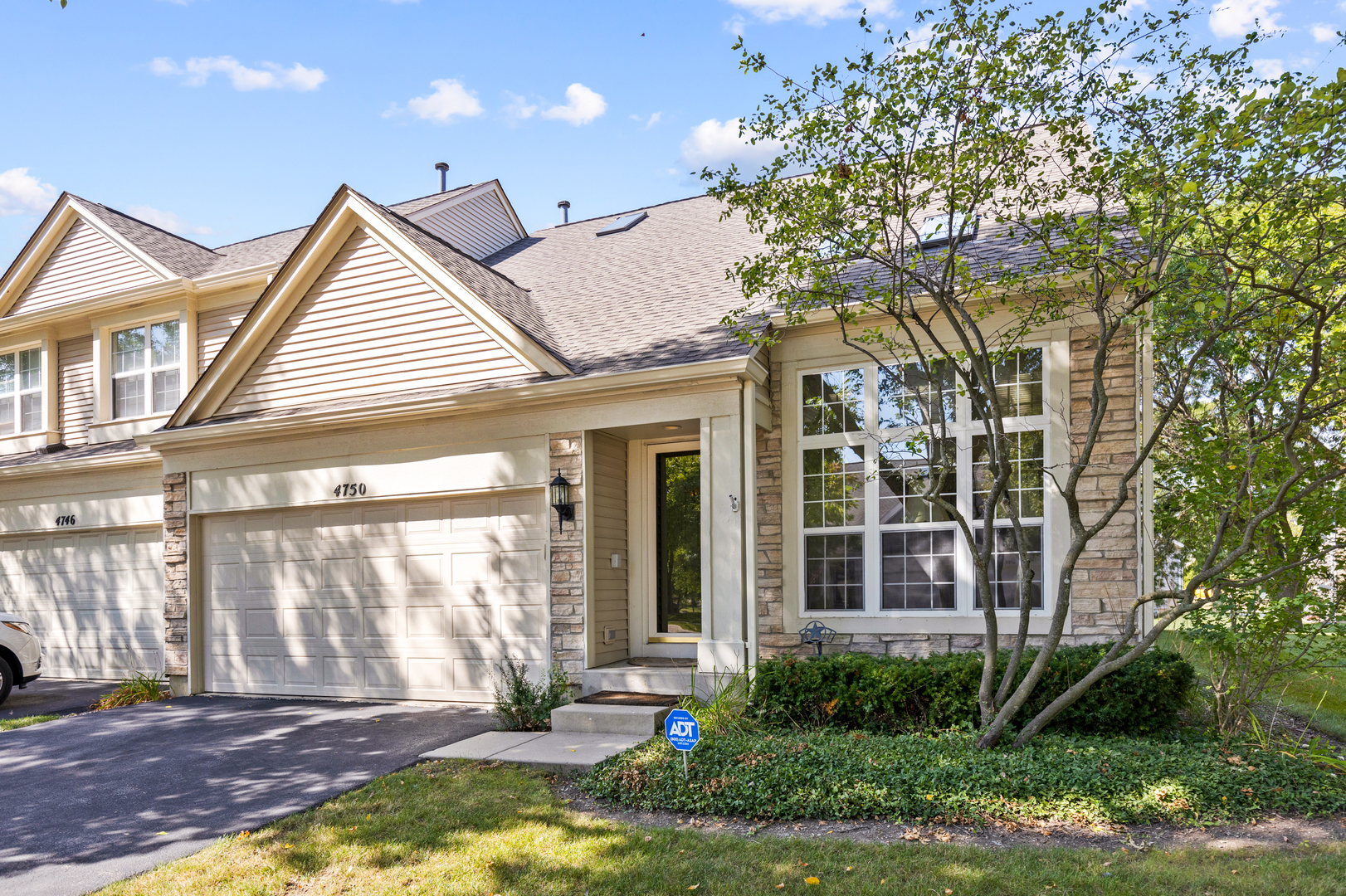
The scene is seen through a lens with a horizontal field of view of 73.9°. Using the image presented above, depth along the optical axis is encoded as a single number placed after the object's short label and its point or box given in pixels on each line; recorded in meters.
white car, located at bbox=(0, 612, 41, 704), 10.39
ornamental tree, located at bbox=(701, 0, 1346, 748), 5.63
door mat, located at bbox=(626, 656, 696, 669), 9.08
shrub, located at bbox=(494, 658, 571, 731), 7.92
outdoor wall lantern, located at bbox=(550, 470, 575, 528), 8.77
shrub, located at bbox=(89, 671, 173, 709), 10.25
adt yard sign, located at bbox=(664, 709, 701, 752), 5.58
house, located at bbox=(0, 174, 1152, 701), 8.26
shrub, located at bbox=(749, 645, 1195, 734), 6.62
